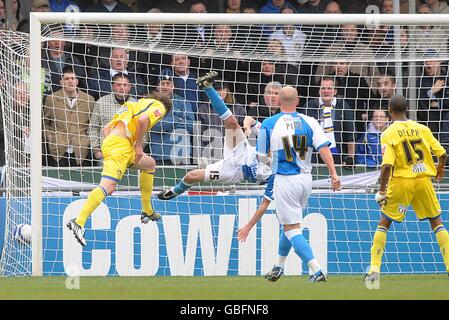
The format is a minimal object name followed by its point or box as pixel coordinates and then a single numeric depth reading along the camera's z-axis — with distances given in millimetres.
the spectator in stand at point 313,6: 18219
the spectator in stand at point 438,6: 18234
